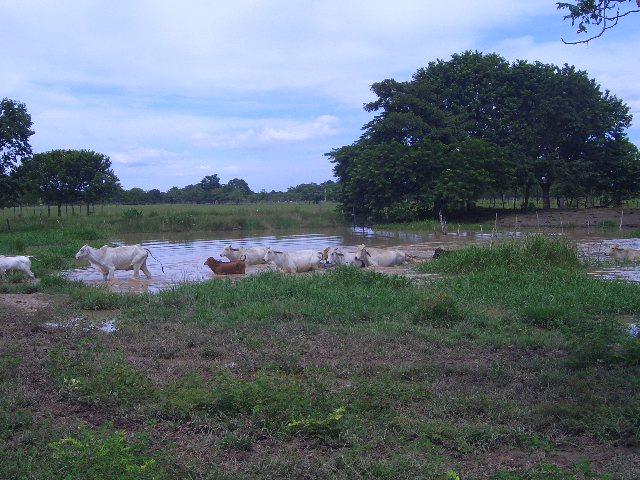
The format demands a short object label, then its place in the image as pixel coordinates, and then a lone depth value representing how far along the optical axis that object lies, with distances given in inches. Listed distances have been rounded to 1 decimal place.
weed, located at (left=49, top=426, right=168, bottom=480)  188.4
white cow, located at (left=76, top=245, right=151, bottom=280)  709.9
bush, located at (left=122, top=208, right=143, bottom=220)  1705.2
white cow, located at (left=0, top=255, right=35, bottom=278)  666.2
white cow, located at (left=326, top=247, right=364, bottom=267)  775.7
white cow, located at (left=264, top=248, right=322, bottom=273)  761.0
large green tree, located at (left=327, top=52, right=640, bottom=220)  1594.5
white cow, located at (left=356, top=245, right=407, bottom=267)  781.9
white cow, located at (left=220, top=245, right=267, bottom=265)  838.5
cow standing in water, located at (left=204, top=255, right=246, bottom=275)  733.3
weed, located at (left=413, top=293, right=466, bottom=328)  401.7
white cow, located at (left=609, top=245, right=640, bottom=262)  752.3
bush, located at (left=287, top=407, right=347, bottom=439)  230.5
